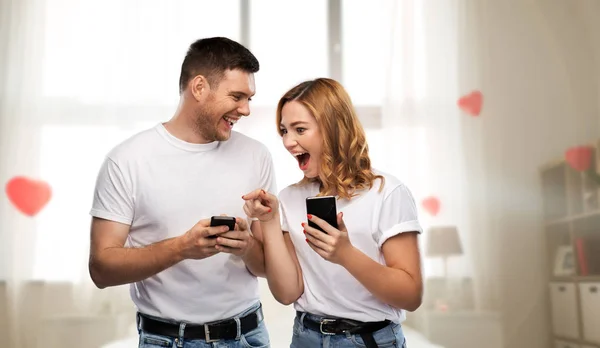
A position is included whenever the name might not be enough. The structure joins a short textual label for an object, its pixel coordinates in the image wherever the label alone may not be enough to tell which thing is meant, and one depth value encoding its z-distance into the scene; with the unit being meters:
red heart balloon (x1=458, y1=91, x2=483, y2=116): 3.46
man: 1.49
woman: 1.38
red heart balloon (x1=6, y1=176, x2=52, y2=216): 3.25
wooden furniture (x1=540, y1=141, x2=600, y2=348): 3.17
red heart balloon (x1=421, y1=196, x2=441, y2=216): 3.33
